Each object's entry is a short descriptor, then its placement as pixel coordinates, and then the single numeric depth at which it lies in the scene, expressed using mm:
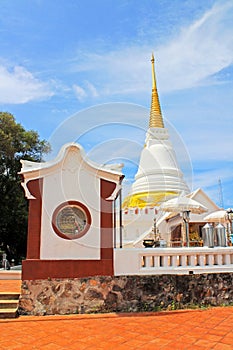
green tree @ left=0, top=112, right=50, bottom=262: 15508
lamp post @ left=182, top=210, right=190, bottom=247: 9230
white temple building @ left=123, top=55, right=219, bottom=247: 16812
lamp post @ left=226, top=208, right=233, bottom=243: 10281
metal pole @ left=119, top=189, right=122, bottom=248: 8343
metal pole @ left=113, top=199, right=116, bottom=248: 7496
